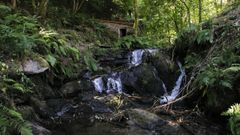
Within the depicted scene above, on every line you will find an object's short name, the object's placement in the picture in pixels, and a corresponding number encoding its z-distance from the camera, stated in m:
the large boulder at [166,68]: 7.32
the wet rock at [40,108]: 5.33
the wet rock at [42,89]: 5.70
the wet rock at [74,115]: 5.29
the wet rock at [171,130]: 4.50
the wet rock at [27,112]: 4.72
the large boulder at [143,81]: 7.24
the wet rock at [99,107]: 5.91
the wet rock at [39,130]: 4.20
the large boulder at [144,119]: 4.75
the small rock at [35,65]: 5.51
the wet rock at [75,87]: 6.33
